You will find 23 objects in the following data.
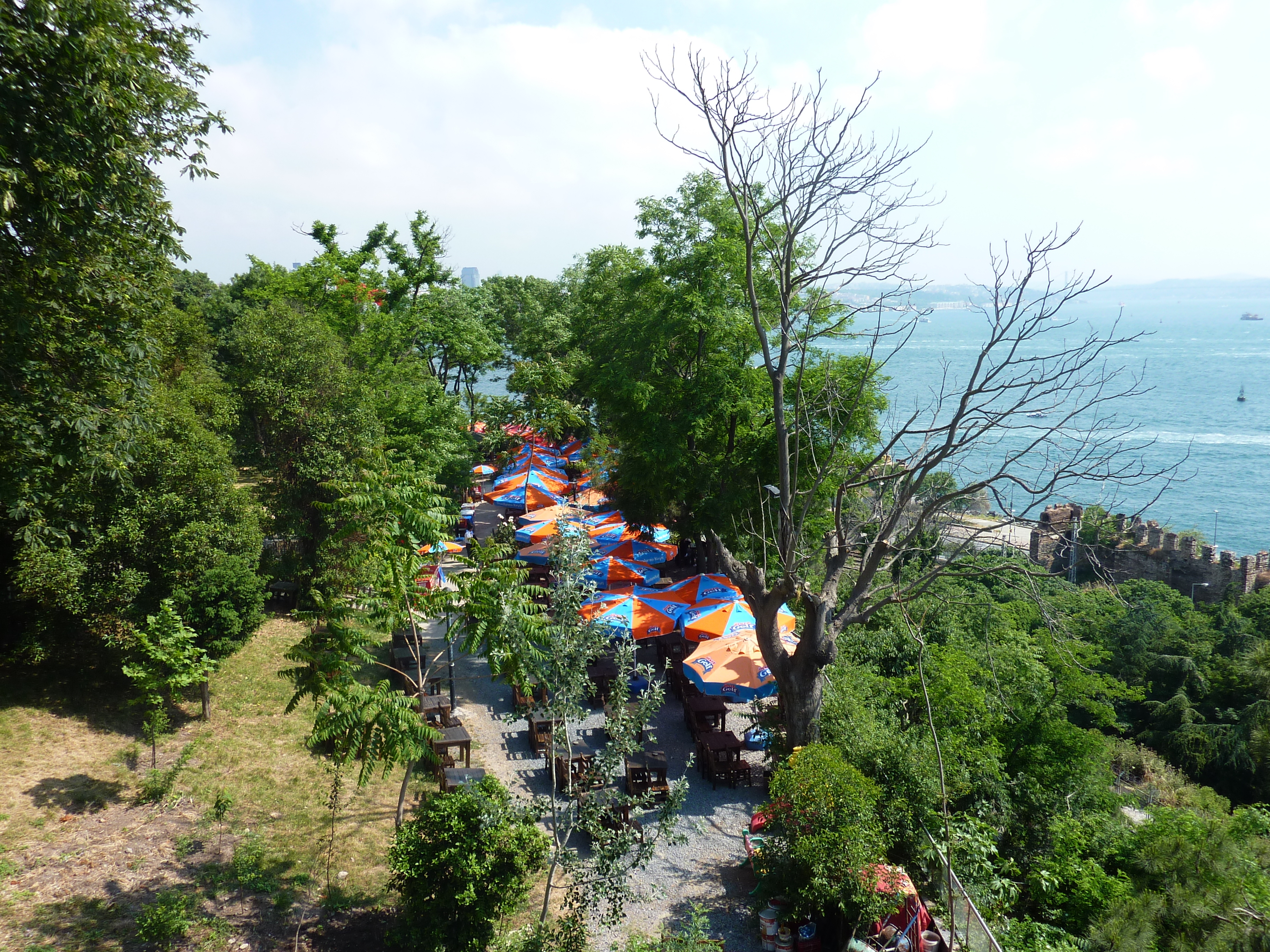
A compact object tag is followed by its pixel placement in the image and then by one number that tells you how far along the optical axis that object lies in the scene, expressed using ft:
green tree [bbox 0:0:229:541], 27.66
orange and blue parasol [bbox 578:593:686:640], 47.24
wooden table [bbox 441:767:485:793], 35.37
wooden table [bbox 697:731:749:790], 40.70
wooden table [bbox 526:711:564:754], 42.04
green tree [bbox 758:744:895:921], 26.66
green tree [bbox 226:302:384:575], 55.21
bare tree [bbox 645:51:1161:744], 29.96
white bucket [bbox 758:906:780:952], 28.32
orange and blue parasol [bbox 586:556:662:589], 58.29
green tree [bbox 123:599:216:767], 33.94
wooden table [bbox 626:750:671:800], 37.58
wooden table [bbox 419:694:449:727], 40.73
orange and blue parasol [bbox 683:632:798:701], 40.75
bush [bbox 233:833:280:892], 28.22
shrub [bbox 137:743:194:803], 32.68
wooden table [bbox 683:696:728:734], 44.45
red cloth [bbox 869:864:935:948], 27.09
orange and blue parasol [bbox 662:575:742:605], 51.06
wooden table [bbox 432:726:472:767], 38.58
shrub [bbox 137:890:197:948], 24.08
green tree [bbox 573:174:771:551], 58.65
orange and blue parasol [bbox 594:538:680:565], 64.28
